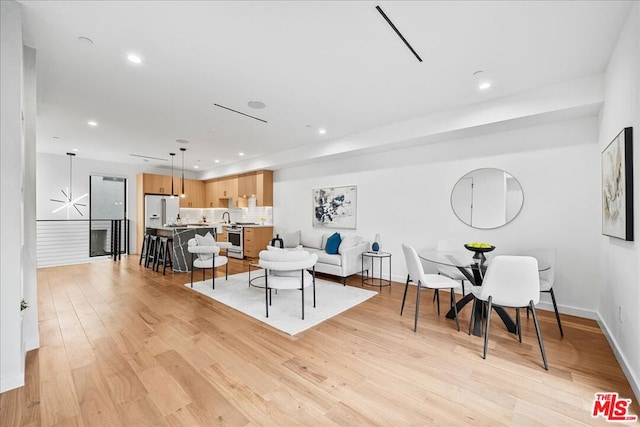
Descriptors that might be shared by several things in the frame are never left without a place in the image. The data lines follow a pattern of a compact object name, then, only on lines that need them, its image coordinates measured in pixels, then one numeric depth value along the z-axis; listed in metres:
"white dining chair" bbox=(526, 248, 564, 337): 3.02
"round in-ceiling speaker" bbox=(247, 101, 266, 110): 3.85
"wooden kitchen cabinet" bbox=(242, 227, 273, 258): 7.41
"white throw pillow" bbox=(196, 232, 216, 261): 4.99
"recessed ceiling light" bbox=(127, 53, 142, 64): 2.71
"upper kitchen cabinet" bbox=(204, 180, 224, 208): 9.40
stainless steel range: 7.79
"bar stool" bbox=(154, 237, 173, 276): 5.75
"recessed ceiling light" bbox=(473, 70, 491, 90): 3.00
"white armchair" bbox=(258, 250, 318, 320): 3.26
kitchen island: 5.72
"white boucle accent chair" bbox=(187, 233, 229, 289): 4.60
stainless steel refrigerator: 8.41
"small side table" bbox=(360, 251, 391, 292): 4.97
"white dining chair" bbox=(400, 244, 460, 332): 3.04
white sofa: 4.91
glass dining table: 2.96
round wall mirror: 3.97
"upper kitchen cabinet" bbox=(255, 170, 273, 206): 7.51
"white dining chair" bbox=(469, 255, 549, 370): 2.39
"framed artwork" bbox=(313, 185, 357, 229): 5.86
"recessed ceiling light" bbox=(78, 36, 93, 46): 2.45
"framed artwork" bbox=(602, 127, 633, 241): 2.14
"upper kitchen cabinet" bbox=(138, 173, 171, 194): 8.34
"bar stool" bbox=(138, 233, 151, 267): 6.45
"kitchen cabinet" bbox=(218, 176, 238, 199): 8.58
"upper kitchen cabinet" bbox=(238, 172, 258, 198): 7.84
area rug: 3.24
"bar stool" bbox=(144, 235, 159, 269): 6.09
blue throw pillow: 5.42
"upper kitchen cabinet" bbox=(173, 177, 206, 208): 9.18
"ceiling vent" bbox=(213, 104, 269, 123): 3.98
